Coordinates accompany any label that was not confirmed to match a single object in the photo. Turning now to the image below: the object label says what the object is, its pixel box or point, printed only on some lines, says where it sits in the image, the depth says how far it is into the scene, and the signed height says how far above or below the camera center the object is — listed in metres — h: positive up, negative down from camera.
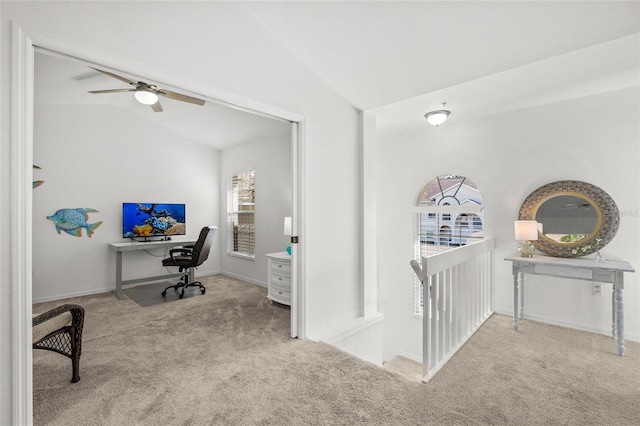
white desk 4.48 -0.51
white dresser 3.76 -0.81
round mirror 3.16 -0.03
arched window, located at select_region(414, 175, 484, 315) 4.11 -0.05
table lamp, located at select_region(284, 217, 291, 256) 3.96 -0.16
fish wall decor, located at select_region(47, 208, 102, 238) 4.38 -0.10
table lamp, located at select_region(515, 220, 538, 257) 3.27 -0.22
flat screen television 4.95 -0.10
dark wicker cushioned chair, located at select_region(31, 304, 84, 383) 1.93 -0.75
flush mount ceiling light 3.62 +1.14
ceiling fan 3.14 +1.25
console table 2.71 -0.56
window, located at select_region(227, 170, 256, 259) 5.51 -0.03
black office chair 4.54 -0.67
